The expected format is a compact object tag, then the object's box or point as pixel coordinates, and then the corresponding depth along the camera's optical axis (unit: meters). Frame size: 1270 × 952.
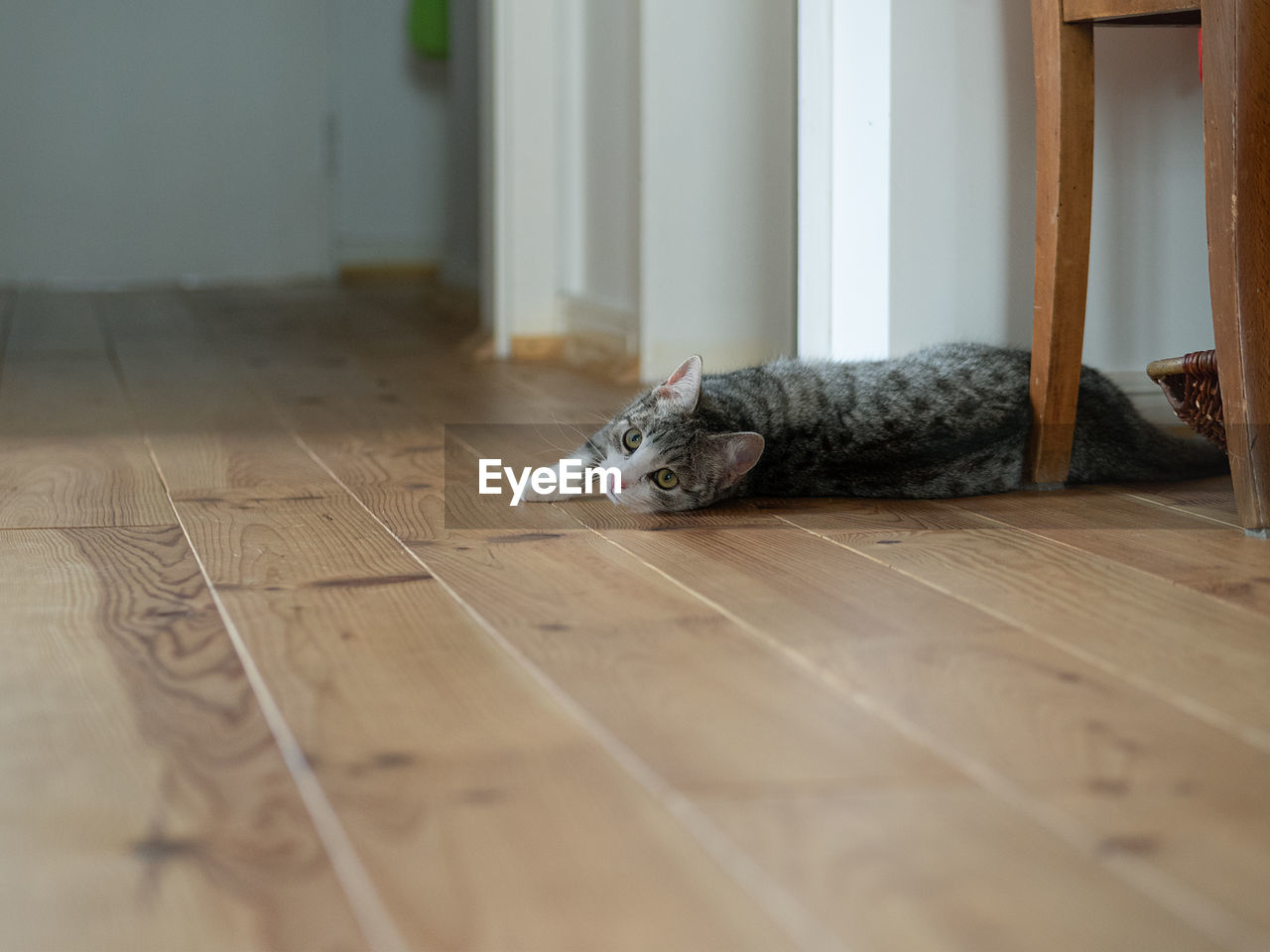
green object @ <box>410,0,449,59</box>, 4.95
